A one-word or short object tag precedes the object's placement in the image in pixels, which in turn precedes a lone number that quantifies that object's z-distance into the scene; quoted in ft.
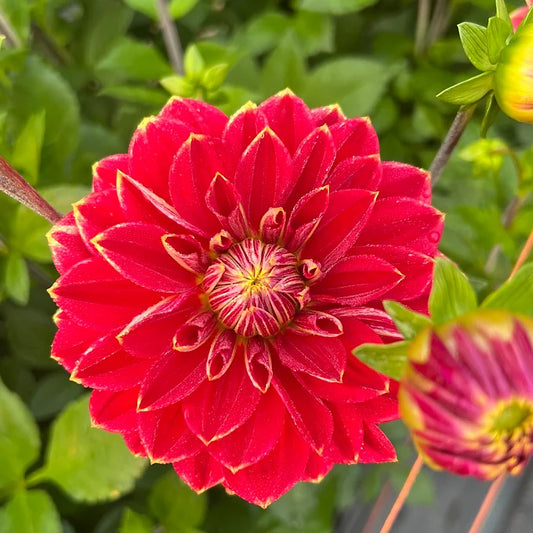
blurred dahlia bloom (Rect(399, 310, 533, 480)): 0.38
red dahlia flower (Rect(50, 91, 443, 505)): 0.51
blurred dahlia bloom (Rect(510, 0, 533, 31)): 0.59
